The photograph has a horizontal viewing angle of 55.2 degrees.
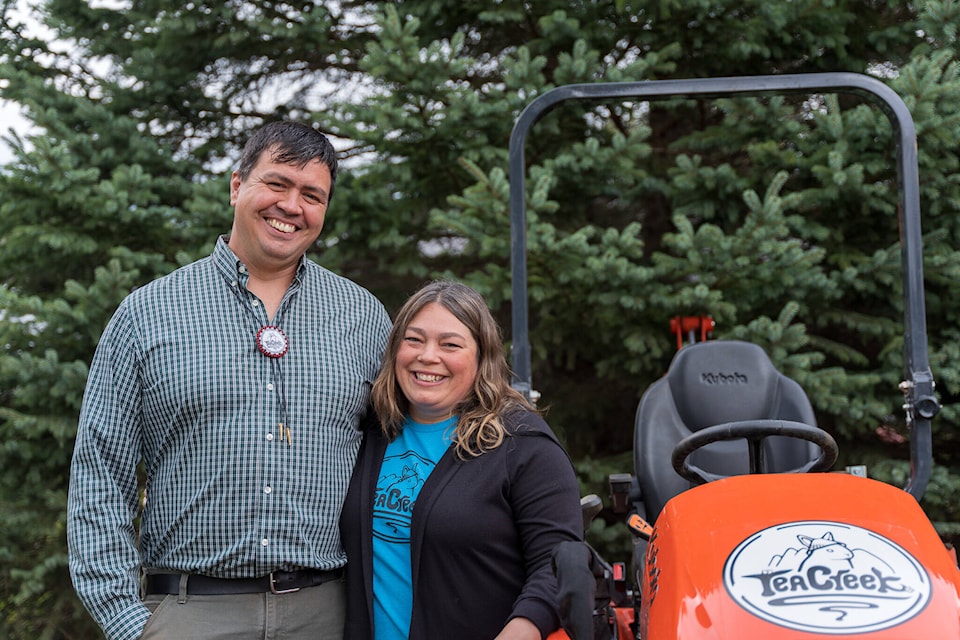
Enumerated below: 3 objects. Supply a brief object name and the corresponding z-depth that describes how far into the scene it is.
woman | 1.98
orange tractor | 1.71
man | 2.05
